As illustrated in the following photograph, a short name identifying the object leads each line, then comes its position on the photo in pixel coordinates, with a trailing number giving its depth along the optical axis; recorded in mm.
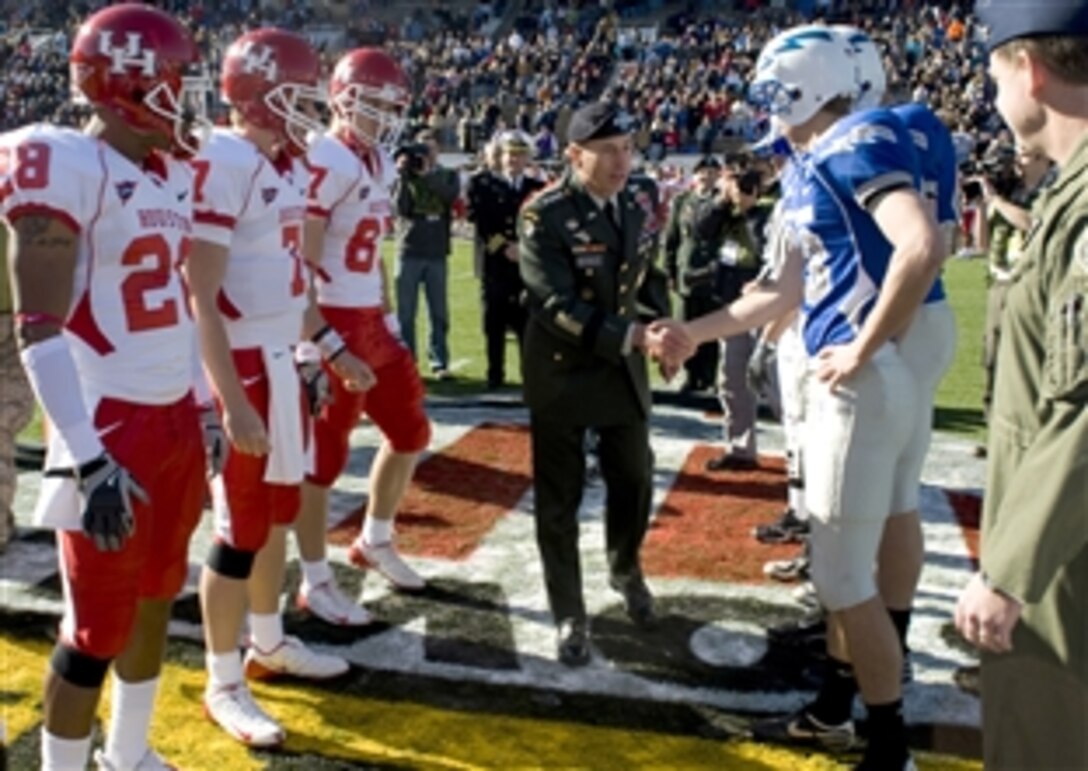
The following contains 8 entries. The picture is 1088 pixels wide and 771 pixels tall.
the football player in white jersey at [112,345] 2635
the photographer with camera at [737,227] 7551
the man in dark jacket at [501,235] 8883
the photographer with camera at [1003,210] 6180
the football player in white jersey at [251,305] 3451
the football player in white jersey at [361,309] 4543
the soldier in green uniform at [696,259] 8258
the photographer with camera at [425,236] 9461
